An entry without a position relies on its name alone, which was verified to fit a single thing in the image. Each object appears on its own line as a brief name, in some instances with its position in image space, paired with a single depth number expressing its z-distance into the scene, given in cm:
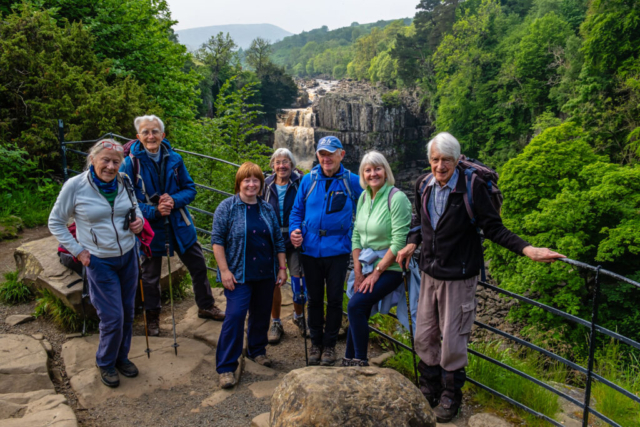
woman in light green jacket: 343
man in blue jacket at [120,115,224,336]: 417
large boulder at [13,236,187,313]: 445
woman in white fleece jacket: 340
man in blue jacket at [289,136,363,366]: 381
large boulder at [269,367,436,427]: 224
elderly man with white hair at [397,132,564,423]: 301
